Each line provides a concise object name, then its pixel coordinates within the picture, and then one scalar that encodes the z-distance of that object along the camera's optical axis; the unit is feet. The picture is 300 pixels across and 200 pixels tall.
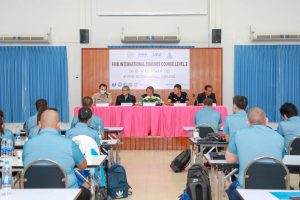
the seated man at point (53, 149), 9.18
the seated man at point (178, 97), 28.09
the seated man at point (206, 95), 27.87
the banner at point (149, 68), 30.10
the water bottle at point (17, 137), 15.23
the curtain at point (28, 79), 30.71
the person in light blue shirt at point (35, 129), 14.29
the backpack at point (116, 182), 14.36
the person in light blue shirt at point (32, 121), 16.17
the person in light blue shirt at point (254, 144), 9.49
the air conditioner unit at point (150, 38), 30.38
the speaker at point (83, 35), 30.52
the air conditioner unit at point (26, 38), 30.46
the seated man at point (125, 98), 28.03
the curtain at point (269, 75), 30.40
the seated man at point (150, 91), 27.46
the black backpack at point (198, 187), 10.92
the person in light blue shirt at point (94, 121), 17.11
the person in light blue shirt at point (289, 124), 13.99
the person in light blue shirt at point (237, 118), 14.90
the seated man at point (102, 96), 27.93
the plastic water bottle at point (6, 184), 7.36
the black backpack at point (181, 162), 18.94
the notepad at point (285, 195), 6.94
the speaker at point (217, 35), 30.14
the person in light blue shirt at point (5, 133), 13.16
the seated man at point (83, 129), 12.67
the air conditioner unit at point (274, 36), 30.16
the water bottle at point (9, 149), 11.58
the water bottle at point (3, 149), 11.56
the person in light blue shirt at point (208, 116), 19.20
